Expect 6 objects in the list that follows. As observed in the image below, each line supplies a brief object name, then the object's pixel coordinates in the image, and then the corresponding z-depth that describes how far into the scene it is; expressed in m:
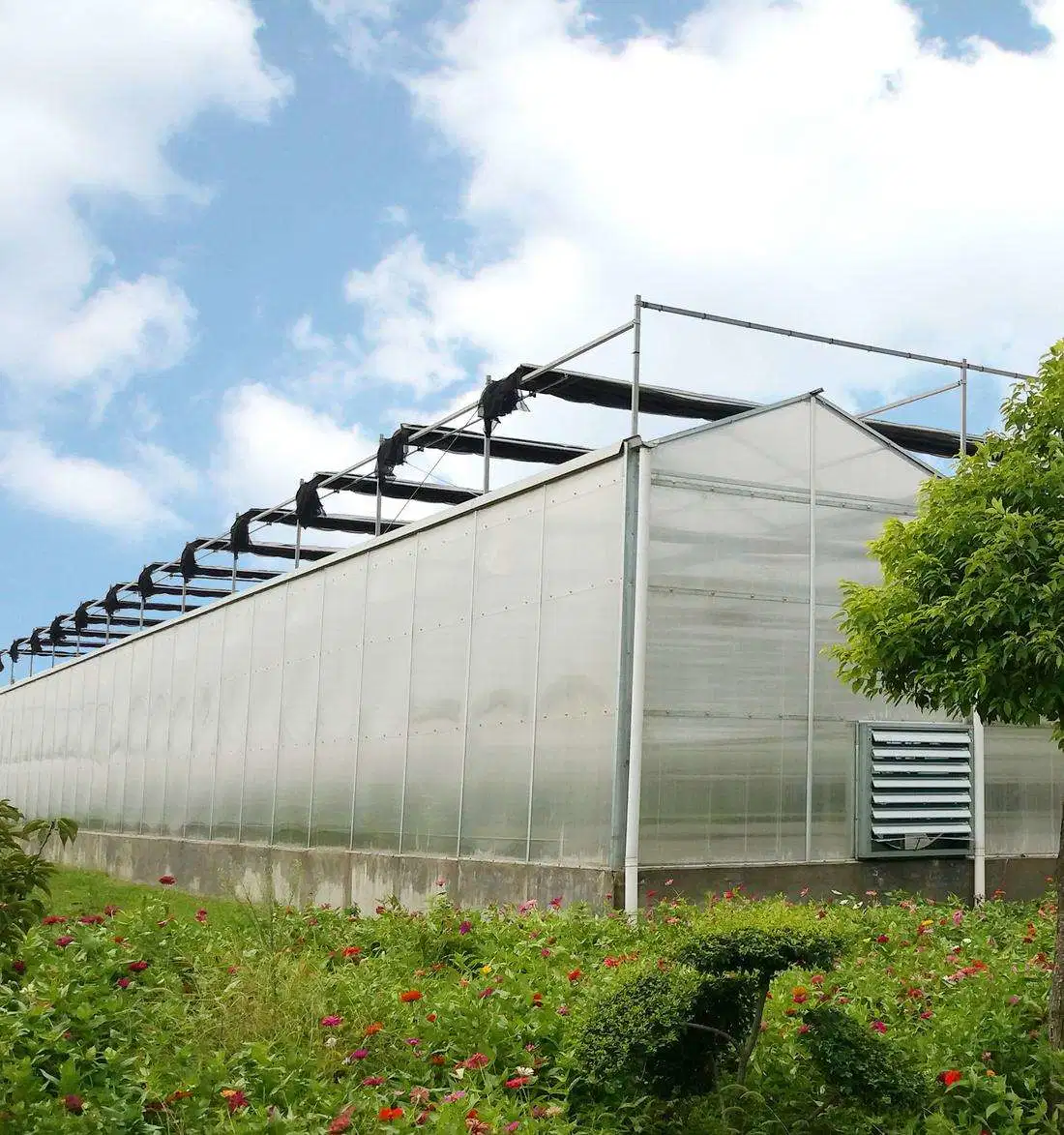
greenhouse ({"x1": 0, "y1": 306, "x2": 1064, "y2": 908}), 13.16
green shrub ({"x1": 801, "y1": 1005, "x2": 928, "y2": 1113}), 6.06
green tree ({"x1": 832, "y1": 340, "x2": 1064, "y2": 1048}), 7.96
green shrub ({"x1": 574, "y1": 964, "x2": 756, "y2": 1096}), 6.18
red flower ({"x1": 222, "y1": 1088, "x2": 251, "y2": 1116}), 5.73
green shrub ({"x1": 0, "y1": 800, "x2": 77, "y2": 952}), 6.73
